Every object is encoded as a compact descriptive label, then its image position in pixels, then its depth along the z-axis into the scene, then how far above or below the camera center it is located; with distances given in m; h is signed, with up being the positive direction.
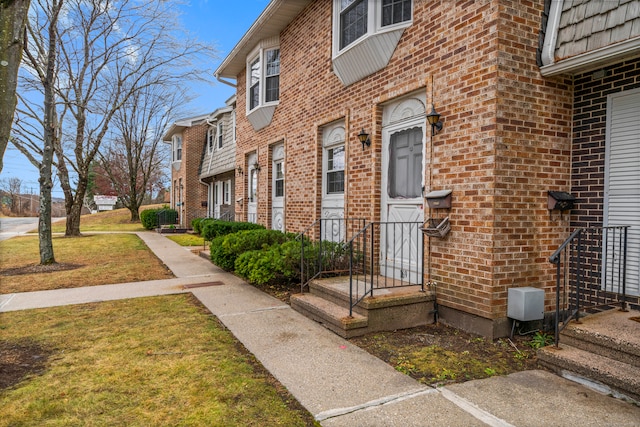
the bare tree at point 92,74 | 10.70 +4.19
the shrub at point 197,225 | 16.68 -0.94
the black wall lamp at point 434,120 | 4.55 +1.04
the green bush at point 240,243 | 7.12 -0.73
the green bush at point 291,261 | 5.95 -0.87
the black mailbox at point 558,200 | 4.19 +0.09
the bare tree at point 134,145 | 24.59 +4.28
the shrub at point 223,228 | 9.75 -0.61
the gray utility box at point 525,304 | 3.86 -0.98
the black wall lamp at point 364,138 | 5.93 +1.05
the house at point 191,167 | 19.61 +1.94
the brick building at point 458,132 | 4.00 +0.93
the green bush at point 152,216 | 21.20 -0.69
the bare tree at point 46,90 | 8.78 +2.67
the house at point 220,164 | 15.07 +1.75
